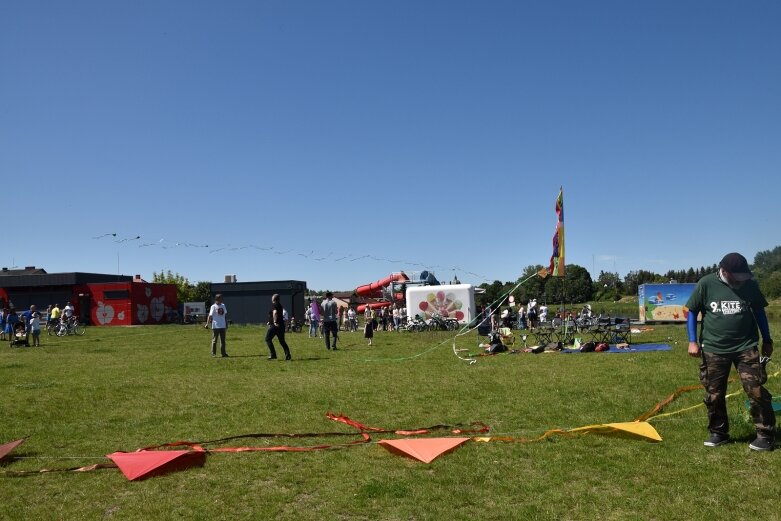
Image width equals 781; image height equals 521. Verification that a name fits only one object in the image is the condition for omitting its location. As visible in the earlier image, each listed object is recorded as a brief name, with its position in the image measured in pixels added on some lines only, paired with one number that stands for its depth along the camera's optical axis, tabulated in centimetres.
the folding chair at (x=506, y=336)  2032
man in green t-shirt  556
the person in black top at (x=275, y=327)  1516
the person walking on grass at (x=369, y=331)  2042
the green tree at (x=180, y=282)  8962
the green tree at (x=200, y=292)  9575
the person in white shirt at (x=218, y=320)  1620
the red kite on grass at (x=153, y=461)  526
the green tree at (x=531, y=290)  8275
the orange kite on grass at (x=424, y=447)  562
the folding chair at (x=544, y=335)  1931
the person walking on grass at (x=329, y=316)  1767
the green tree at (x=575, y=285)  8644
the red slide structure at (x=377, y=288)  4019
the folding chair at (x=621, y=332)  1892
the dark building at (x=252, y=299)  4008
